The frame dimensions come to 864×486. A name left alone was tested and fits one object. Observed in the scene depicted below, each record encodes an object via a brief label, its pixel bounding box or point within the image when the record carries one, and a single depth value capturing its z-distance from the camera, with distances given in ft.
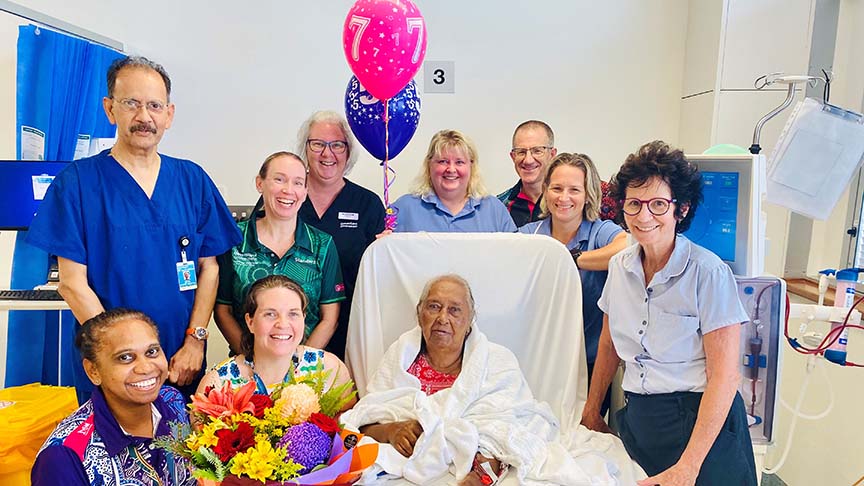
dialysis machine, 5.39
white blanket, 4.99
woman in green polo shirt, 6.15
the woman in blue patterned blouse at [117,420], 4.32
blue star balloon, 7.62
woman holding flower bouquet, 5.39
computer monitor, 8.25
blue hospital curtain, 8.45
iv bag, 6.38
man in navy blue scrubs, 5.32
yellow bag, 5.92
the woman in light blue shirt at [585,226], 6.63
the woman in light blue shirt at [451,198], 7.51
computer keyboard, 7.53
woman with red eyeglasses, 4.79
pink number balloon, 6.72
